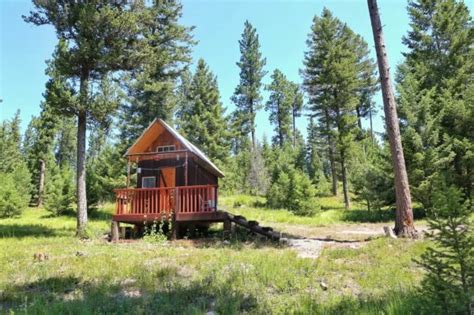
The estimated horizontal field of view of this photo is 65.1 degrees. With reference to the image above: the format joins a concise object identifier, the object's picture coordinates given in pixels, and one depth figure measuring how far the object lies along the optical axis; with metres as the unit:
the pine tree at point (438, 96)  17.80
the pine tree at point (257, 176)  36.50
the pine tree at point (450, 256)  3.66
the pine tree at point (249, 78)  44.41
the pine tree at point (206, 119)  33.19
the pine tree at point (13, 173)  26.64
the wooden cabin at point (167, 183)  13.69
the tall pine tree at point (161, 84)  29.14
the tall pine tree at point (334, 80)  27.44
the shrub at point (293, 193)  22.95
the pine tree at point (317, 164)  34.56
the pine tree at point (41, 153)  35.94
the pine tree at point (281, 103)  49.50
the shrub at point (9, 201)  26.31
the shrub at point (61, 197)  25.70
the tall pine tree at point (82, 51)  14.42
